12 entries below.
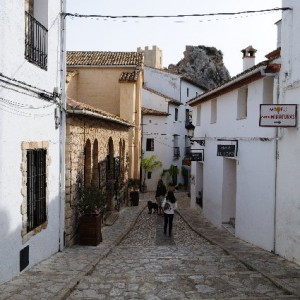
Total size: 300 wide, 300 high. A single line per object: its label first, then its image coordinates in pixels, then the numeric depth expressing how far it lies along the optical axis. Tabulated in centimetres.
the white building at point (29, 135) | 702
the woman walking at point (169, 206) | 1362
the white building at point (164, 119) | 3659
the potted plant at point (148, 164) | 3530
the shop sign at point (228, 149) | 1414
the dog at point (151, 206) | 1994
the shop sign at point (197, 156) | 1997
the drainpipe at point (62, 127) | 1021
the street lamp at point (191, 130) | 2469
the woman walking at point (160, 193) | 1920
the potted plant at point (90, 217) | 1134
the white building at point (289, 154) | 949
